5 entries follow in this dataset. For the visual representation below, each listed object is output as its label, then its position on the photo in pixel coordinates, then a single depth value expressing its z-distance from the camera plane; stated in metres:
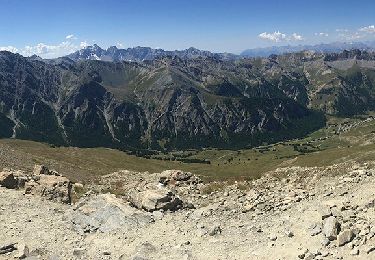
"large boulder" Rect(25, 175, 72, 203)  35.81
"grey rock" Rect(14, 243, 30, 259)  23.80
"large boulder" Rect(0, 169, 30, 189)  38.59
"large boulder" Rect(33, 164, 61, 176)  49.49
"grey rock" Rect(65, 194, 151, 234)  27.80
